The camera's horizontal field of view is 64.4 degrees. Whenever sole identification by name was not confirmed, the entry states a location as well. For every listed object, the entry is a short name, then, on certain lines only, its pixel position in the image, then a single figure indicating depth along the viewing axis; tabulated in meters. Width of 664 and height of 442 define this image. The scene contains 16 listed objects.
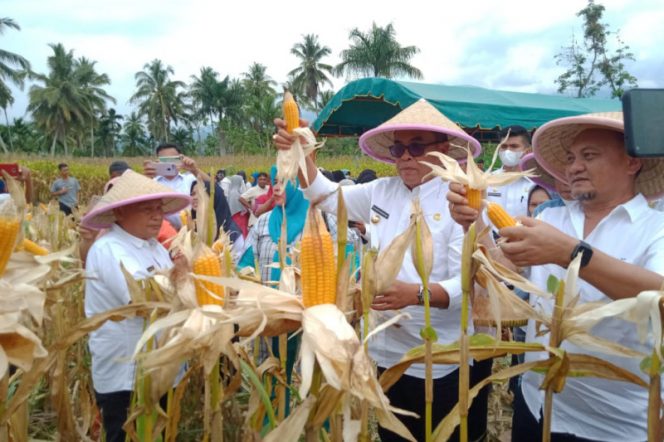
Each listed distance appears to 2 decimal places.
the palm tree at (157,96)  58.88
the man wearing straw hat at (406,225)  1.88
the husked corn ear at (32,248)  1.22
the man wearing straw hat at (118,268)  1.94
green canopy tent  6.75
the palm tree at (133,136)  63.50
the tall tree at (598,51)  24.86
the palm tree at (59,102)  49.84
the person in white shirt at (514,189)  3.62
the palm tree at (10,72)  42.28
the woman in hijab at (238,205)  5.56
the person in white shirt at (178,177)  3.41
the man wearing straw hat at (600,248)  1.18
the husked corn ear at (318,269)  0.98
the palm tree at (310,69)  45.72
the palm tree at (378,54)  35.94
